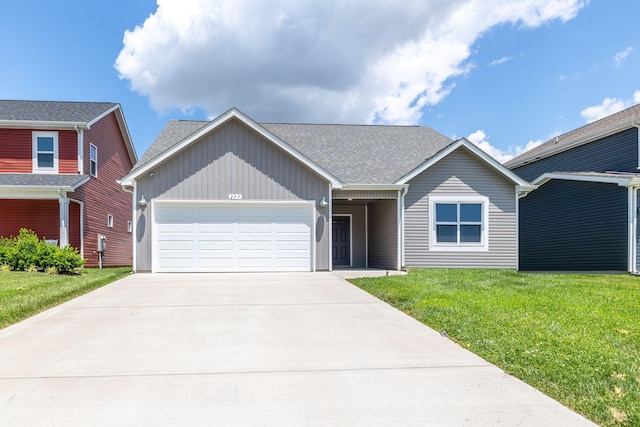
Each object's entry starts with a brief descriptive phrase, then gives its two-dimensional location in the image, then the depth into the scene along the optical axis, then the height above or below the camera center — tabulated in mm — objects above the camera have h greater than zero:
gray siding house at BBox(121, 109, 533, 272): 12641 +420
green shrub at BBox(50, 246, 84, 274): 12094 -1233
